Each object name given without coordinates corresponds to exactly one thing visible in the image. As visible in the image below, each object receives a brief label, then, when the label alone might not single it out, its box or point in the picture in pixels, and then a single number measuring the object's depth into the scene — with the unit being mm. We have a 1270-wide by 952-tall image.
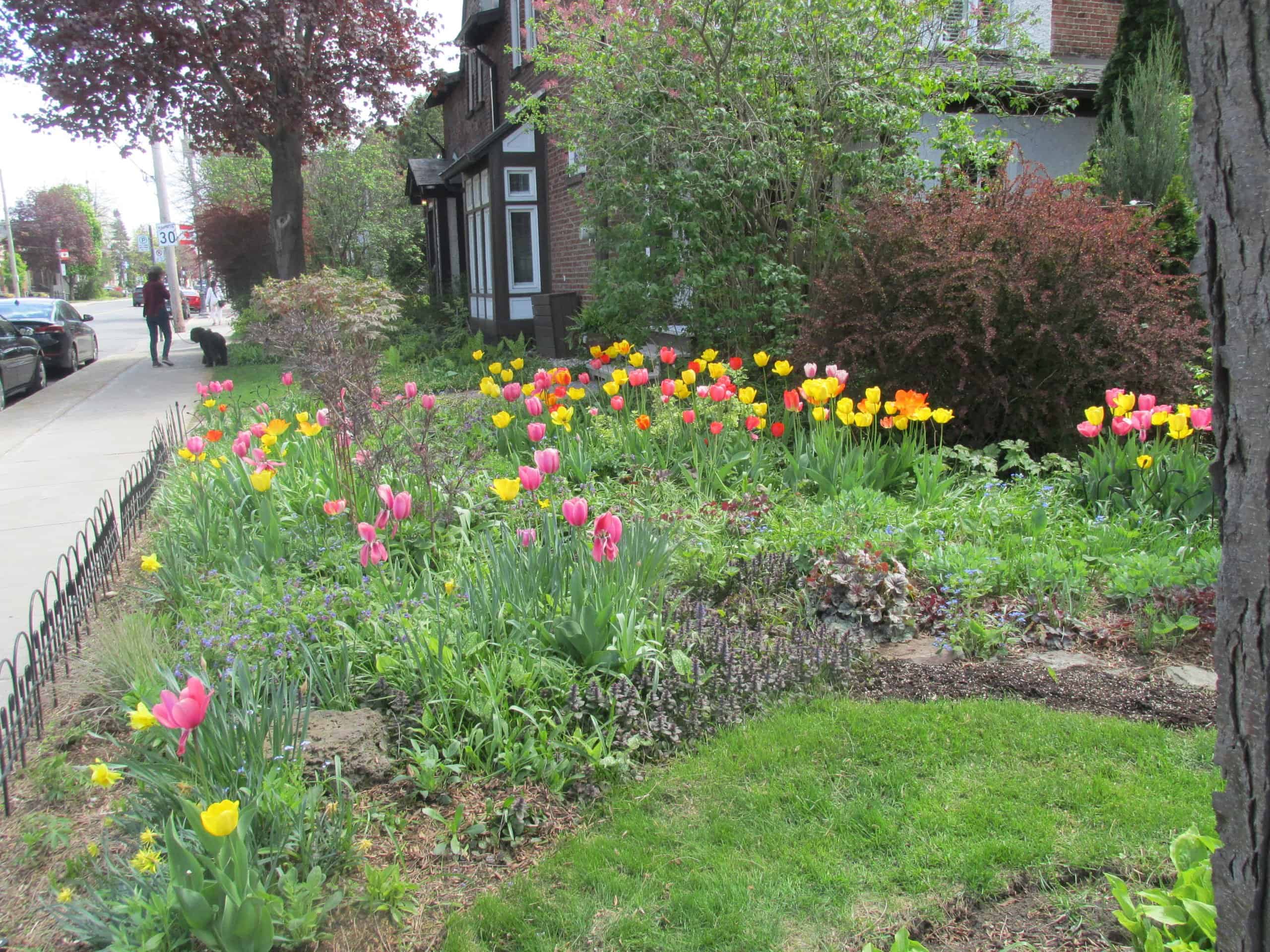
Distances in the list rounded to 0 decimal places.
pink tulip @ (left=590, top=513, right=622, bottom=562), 3139
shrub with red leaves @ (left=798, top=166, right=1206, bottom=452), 6055
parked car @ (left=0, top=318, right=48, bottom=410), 13859
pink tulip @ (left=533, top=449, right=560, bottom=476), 3660
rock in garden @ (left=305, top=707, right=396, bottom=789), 2947
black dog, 17172
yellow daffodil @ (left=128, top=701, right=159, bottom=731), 2293
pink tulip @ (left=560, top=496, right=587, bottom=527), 3287
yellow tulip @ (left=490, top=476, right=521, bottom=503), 3631
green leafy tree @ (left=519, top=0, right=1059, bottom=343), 8594
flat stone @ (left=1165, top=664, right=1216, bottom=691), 3414
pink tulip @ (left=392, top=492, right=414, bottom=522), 3455
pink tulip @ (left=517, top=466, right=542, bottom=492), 3613
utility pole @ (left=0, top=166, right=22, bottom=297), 57641
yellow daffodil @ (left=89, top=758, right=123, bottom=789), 2406
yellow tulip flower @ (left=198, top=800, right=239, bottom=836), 1938
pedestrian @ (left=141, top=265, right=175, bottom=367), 18016
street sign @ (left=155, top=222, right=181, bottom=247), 27391
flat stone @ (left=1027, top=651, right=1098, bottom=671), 3627
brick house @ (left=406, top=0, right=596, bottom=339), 16634
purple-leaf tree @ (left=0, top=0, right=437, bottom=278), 16859
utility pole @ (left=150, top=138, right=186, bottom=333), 28297
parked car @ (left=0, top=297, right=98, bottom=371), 18203
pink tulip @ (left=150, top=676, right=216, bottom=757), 2109
